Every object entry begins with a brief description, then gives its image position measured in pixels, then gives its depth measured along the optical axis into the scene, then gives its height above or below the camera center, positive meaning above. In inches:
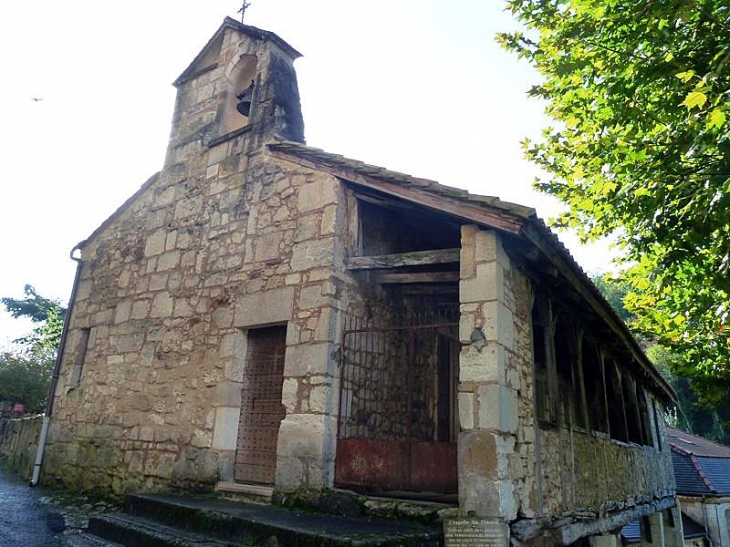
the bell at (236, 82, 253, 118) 282.4 +168.5
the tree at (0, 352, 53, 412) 557.9 +48.4
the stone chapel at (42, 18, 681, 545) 181.5 +45.8
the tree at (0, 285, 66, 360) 768.3 +182.0
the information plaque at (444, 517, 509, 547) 154.9 -22.7
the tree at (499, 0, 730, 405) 164.6 +105.9
